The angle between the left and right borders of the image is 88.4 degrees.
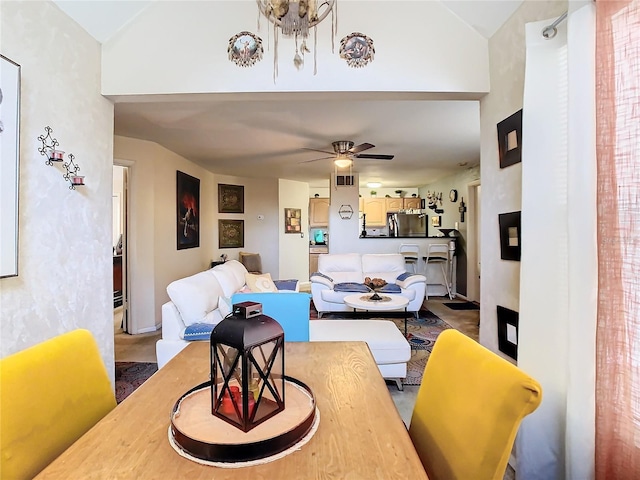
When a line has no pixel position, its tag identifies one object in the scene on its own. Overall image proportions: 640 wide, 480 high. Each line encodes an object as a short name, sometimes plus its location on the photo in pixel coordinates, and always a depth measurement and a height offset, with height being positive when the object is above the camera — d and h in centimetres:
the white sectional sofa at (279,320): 195 -58
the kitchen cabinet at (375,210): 877 +80
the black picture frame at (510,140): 171 +54
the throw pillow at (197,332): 235 -65
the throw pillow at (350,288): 479 -70
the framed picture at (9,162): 144 +36
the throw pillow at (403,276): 498 -55
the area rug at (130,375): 258 -117
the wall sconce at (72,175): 190 +39
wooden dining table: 72 -50
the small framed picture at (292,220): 733 +46
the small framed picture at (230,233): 657 +15
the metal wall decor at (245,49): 207 +121
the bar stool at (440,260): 613 -38
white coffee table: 362 -71
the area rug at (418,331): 293 -113
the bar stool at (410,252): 620 -23
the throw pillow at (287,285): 428 -60
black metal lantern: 83 -32
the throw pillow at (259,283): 363 -48
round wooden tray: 76 -49
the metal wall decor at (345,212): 640 +55
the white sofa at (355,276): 472 -57
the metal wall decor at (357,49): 206 +120
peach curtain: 101 +0
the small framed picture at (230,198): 660 +87
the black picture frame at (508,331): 177 -51
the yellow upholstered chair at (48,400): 84 -46
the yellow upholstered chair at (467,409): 77 -46
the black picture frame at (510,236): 175 +2
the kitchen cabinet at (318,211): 877 +78
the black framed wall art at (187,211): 486 +47
